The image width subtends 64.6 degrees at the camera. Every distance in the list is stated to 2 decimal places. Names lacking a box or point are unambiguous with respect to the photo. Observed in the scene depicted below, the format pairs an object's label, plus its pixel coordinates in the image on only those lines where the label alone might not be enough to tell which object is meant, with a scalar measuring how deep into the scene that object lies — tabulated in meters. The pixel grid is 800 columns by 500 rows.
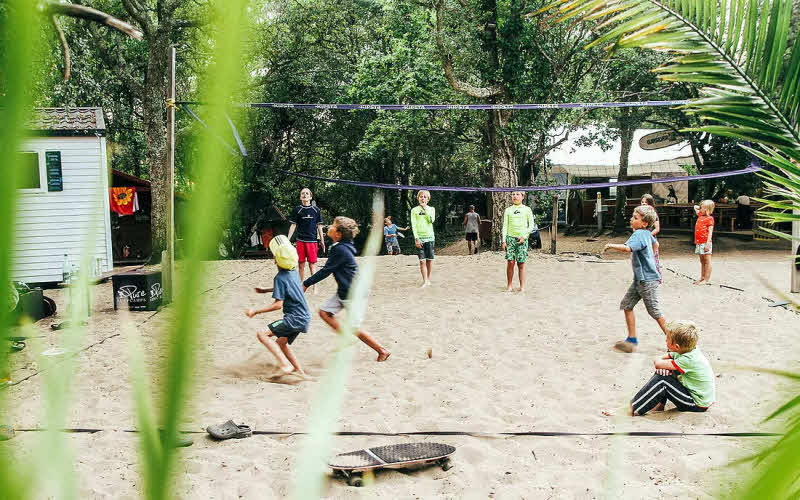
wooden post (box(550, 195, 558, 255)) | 17.62
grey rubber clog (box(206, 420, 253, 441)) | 4.15
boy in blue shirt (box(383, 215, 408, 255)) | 16.86
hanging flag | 19.25
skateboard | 3.58
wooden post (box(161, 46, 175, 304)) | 6.11
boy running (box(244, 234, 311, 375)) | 5.83
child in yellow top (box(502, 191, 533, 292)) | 9.98
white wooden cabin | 12.36
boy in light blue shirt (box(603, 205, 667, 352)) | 6.43
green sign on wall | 12.98
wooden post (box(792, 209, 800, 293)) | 9.34
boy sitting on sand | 4.54
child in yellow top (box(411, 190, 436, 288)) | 10.84
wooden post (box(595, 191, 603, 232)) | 25.95
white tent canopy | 23.44
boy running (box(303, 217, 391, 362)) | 6.42
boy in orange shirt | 10.55
